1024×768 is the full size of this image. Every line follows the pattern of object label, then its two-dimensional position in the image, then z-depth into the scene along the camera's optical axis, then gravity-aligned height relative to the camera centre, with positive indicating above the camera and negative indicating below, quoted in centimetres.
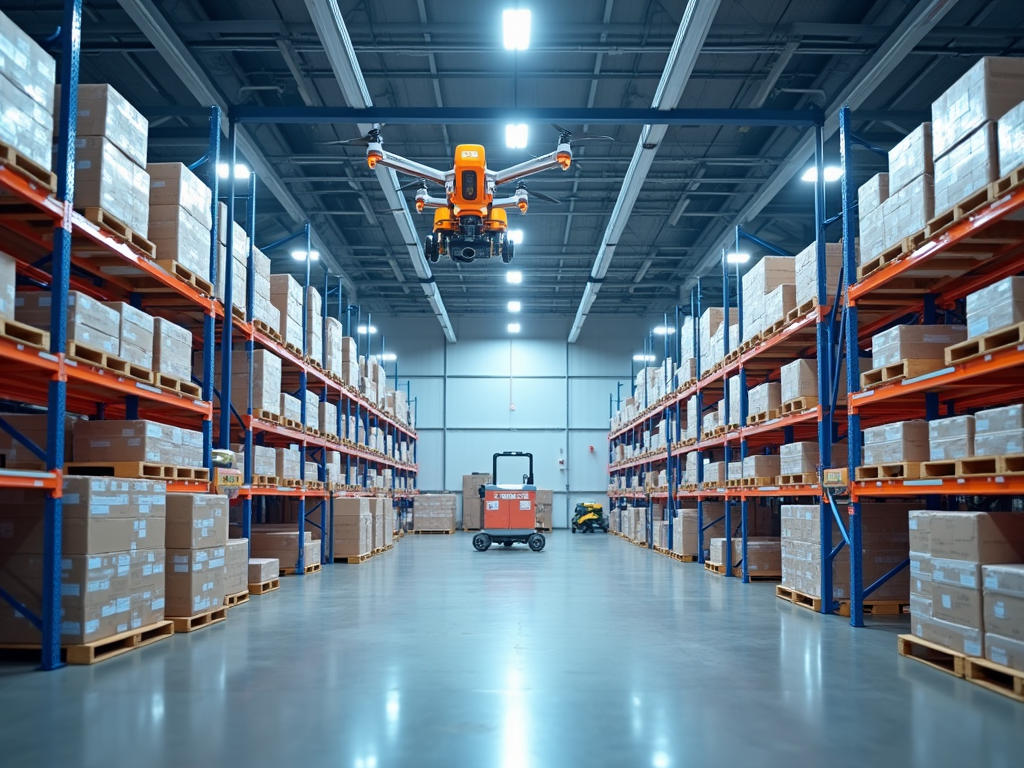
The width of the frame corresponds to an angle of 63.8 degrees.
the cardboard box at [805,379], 943 +93
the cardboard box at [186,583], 717 -108
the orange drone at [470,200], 1062 +350
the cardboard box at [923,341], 680 +98
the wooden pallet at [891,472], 648 -10
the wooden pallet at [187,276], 768 +178
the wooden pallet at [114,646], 570 -139
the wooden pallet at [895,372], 655 +73
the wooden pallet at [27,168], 512 +189
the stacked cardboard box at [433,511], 2616 -164
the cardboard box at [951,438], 580 +16
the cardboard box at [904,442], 670 +14
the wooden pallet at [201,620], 712 -145
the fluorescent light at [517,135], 1245 +493
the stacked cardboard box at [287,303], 1186 +227
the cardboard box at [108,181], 640 +222
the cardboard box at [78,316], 610 +109
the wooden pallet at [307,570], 1241 -170
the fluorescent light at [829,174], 1438 +521
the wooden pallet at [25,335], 512 +81
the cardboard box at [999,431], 520 +19
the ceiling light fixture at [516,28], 916 +484
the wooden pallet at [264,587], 998 -158
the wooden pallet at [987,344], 521 +78
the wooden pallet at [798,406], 932 +62
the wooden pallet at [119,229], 634 +185
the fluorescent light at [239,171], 1368 +500
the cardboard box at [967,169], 568 +209
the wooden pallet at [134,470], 688 -10
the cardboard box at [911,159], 662 +249
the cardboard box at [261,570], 999 -135
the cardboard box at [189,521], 715 -54
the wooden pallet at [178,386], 742 +69
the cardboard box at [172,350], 744 +103
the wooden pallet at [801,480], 915 -23
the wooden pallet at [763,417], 1045 +56
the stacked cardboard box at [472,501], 2869 -144
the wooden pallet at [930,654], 556 -143
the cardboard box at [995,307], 529 +102
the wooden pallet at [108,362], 597 +76
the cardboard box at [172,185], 777 +260
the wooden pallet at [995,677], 481 -137
